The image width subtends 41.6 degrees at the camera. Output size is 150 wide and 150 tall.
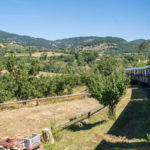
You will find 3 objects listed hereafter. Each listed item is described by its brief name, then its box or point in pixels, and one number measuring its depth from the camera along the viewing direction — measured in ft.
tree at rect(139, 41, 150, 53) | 396.86
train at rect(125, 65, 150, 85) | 88.86
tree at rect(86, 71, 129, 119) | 43.52
